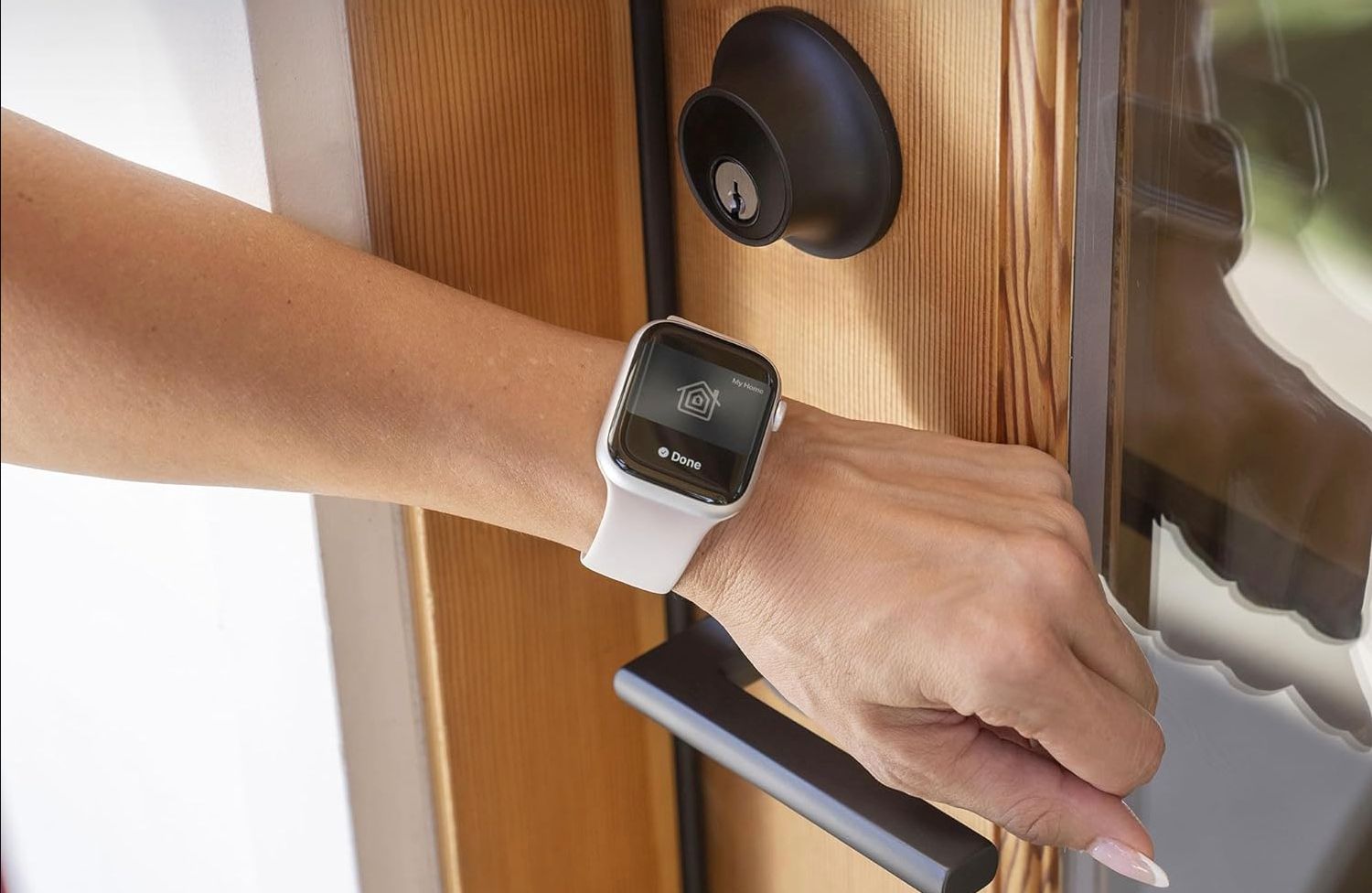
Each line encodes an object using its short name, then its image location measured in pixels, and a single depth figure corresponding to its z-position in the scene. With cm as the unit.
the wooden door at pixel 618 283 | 51
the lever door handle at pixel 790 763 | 56
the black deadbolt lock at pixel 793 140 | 55
